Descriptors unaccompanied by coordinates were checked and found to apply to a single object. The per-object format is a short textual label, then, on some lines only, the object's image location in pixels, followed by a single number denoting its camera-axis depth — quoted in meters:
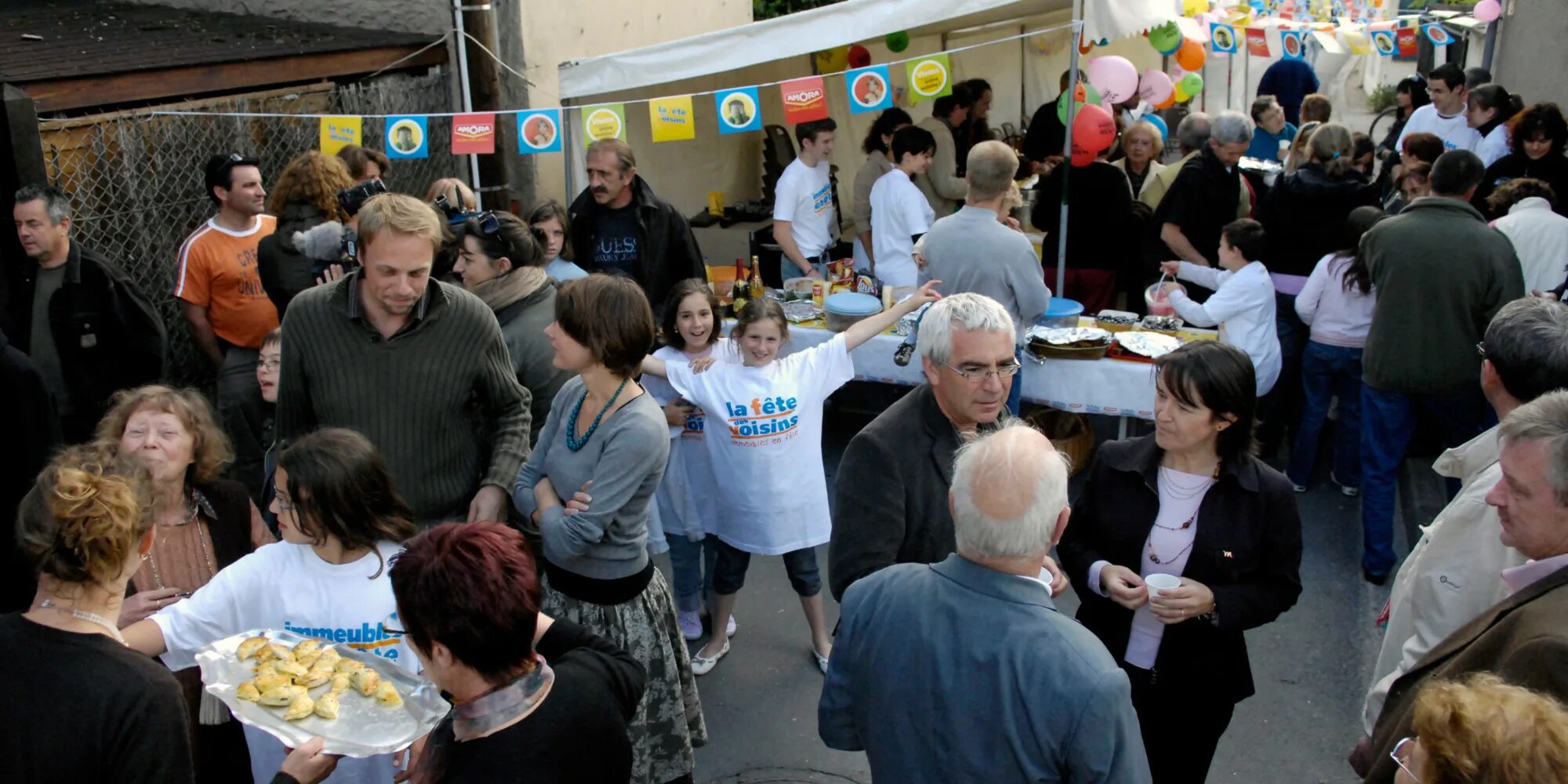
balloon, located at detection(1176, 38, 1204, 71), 11.34
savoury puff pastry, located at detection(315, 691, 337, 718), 2.33
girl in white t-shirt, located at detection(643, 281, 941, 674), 4.23
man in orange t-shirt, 5.10
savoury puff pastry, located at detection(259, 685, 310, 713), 2.32
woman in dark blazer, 2.84
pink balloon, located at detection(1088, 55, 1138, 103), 9.38
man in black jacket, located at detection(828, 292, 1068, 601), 2.72
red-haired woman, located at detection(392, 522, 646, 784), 1.93
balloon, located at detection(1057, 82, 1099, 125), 7.14
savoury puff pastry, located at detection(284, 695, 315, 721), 2.31
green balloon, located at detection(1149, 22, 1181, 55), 9.38
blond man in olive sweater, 3.14
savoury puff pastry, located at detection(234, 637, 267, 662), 2.46
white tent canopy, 6.61
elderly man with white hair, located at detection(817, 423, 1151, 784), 1.92
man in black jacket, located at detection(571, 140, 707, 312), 5.73
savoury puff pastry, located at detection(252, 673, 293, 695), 2.33
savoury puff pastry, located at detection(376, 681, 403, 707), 2.42
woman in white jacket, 5.46
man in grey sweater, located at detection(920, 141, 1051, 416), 5.18
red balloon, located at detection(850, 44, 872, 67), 9.64
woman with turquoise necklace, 3.11
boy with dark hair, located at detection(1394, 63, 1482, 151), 8.50
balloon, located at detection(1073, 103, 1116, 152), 7.00
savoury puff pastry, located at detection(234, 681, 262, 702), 2.32
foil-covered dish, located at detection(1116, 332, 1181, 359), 5.66
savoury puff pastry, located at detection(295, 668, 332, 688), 2.37
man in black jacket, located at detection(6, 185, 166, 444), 4.70
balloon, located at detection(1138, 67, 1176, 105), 10.77
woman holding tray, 2.61
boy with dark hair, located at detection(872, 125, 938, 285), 7.03
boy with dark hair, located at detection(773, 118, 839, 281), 7.25
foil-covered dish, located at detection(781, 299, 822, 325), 6.40
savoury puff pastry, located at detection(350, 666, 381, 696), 2.42
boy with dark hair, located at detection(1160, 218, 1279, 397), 5.71
